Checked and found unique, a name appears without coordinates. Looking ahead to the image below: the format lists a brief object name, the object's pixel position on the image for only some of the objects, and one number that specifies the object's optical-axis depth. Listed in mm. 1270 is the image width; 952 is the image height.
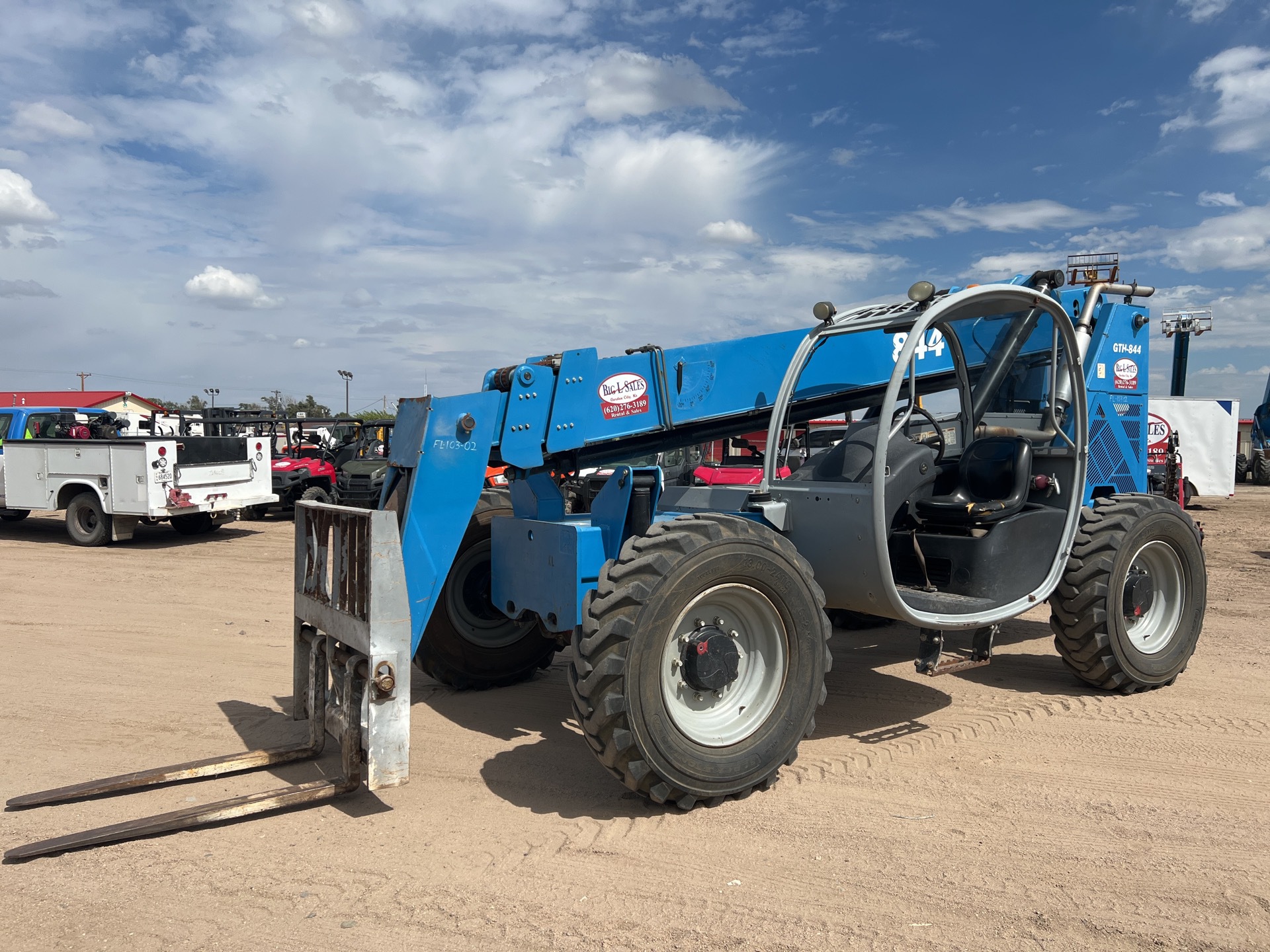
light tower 42906
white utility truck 13578
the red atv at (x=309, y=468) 17391
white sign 21531
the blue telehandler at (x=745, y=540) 3936
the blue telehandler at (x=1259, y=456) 32312
